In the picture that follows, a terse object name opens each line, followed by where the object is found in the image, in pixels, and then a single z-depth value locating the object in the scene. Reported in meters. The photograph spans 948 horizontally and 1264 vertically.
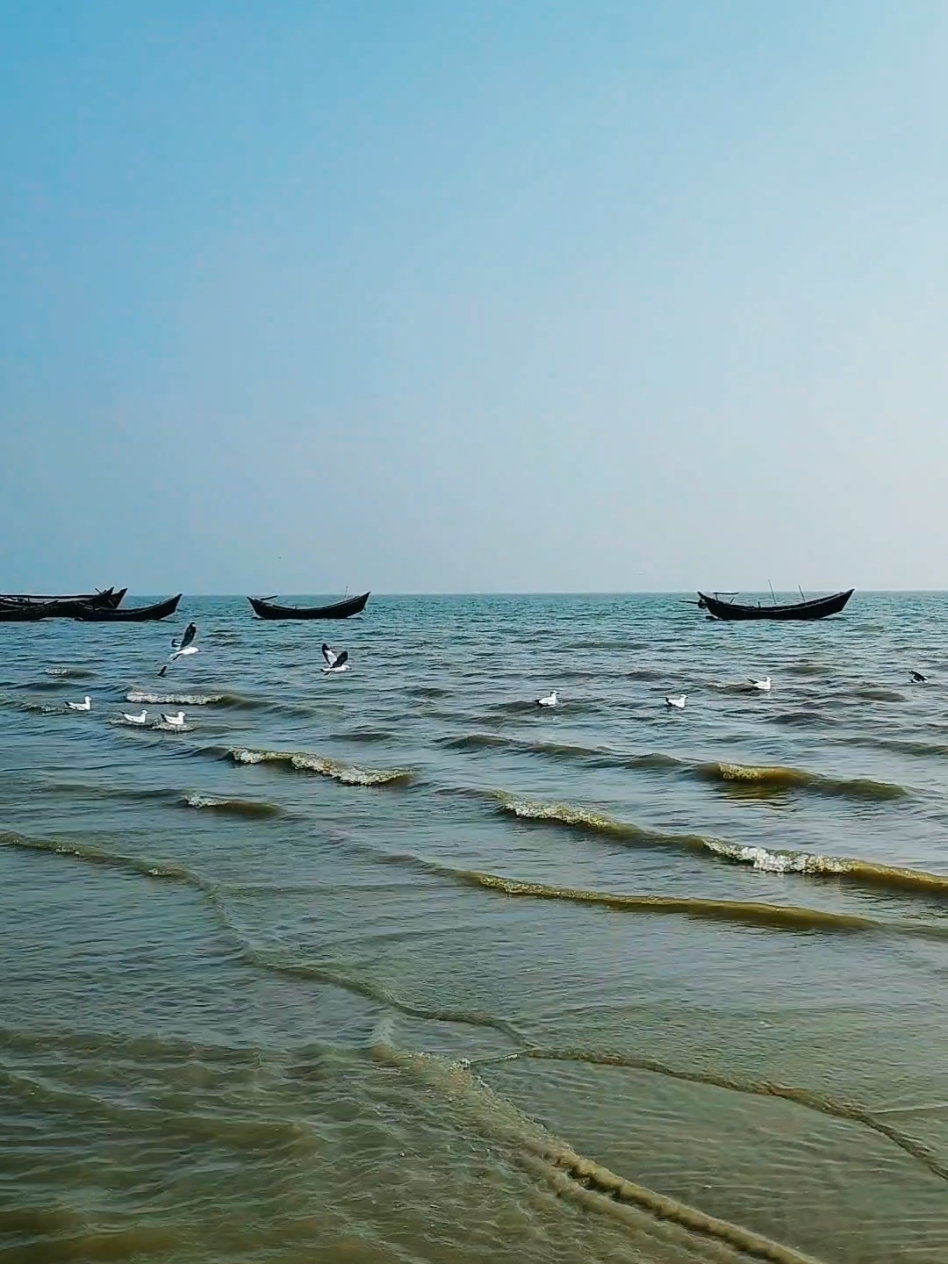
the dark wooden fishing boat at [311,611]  76.15
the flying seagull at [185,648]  36.41
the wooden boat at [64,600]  71.88
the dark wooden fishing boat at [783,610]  62.88
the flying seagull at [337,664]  30.77
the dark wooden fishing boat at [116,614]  72.12
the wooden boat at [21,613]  70.88
